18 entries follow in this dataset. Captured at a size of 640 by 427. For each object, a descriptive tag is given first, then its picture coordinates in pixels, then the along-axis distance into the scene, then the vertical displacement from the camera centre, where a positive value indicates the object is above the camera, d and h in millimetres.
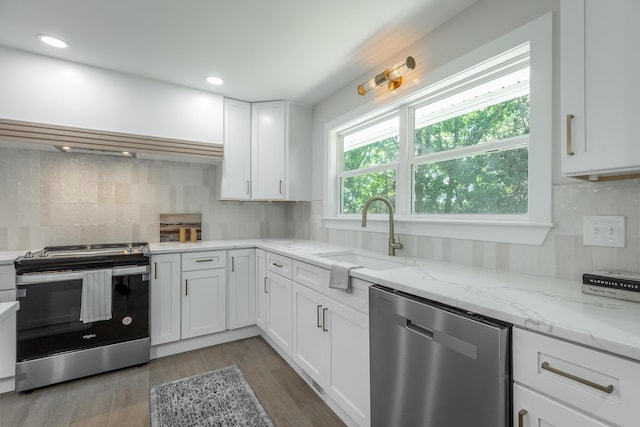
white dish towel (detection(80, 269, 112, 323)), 2176 -617
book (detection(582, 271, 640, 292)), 998 -226
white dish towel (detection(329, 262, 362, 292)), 1585 -340
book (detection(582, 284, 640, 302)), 987 -269
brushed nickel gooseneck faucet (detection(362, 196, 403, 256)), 2058 -165
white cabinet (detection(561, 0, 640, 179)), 938 +435
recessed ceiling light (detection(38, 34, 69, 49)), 2000 +1183
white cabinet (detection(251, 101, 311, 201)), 3102 +654
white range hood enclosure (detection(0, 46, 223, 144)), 2162 +934
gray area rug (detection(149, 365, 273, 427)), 1744 -1218
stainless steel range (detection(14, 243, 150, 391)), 2051 -740
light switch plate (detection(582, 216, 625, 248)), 1180 -63
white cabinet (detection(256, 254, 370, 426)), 1560 -764
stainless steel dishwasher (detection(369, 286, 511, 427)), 921 -551
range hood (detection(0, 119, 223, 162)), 2152 +588
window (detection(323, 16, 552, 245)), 1413 +411
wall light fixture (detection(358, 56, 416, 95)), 1918 +956
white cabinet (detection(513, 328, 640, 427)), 704 -445
